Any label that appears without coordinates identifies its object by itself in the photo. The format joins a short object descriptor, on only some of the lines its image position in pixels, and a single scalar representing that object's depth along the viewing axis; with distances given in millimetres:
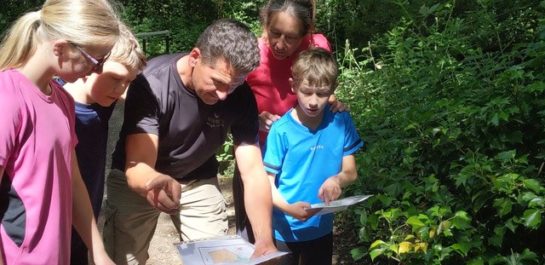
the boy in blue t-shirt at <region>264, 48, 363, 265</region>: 3133
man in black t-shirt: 2594
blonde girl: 1914
